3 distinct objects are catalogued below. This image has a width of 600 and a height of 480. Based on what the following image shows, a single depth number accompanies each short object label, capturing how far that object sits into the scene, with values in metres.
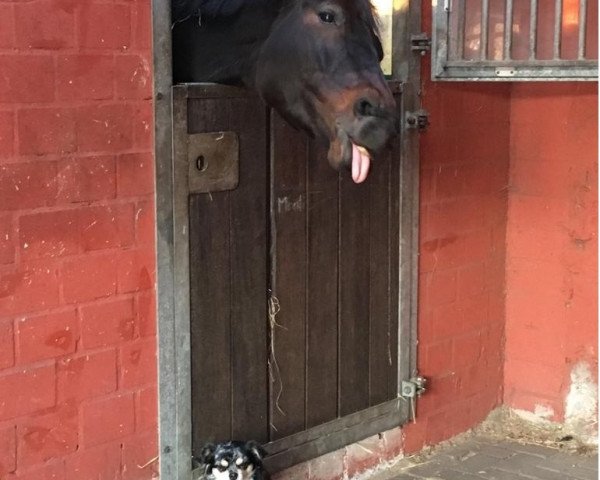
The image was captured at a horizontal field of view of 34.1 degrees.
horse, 2.69
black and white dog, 3.07
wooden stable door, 3.22
